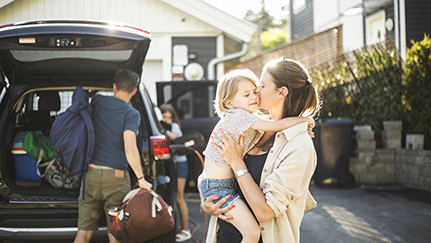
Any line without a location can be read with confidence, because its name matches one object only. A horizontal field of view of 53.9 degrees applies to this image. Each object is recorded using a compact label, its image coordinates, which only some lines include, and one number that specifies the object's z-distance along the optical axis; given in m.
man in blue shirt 3.46
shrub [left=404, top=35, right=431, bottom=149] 7.46
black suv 3.36
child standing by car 5.04
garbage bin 7.88
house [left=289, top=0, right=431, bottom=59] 12.44
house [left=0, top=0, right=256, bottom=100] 10.87
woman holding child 2.01
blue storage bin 4.10
